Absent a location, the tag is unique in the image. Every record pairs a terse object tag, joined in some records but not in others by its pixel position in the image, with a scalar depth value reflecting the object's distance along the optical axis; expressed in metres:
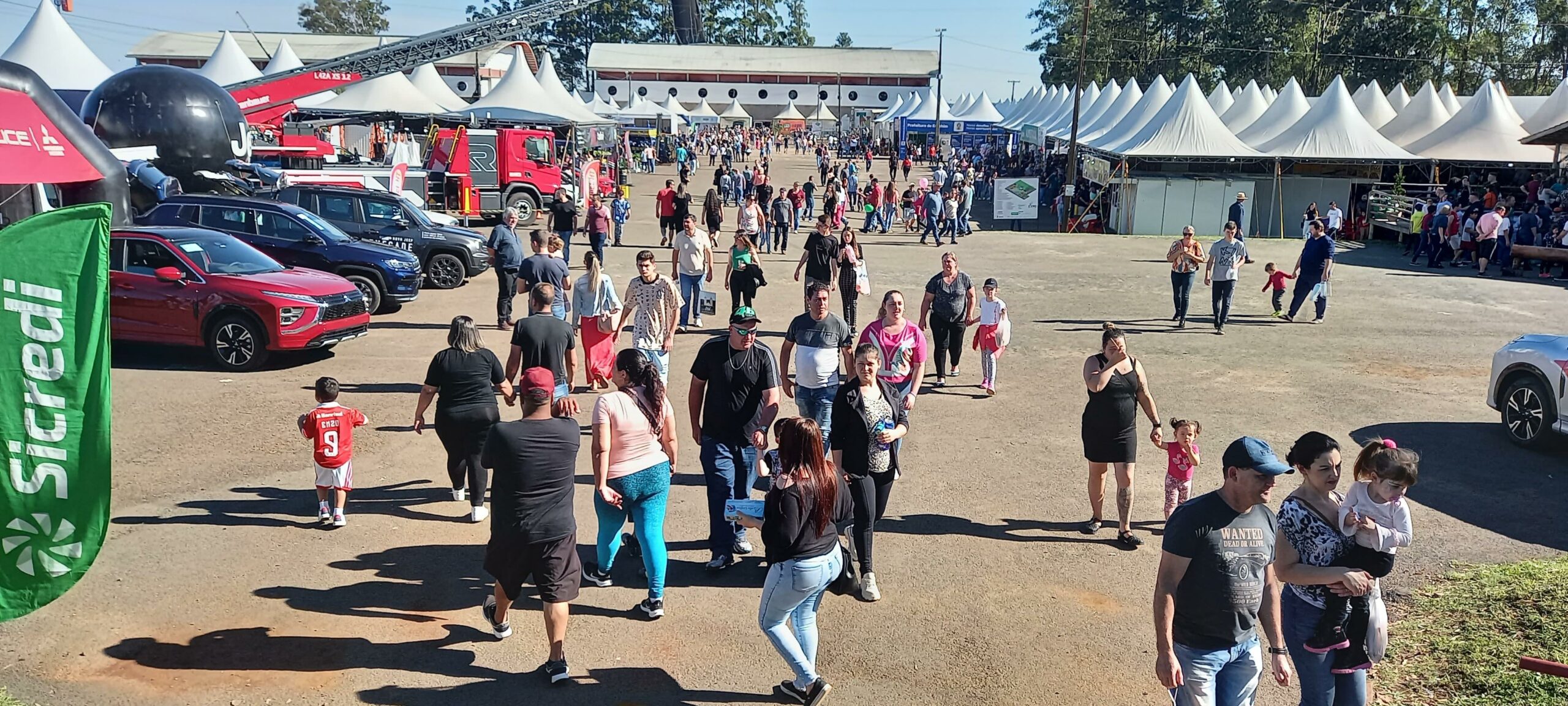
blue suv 15.78
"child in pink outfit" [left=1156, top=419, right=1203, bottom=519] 7.55
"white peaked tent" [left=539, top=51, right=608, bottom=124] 38.69
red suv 12.40
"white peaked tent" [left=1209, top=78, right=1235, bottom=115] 39.91
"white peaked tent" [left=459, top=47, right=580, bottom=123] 38.09
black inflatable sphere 22.38
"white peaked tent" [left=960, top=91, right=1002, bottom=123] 57.16
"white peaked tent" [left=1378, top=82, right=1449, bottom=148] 36.12
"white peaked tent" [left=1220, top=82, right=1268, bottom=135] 36.72
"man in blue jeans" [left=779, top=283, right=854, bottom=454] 8.17
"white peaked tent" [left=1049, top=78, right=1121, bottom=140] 42.72
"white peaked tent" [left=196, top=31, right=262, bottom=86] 42.75
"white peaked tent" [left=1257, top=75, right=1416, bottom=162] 29.73
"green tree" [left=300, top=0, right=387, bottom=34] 122.81
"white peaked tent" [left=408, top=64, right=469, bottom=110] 40.75
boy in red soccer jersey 7.72
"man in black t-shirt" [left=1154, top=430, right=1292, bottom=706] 4.35
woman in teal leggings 6.24
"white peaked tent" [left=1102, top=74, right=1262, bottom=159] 29.62
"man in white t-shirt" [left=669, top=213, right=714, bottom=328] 14.10
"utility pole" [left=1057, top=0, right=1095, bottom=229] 31.66
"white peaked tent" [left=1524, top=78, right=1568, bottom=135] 34.75
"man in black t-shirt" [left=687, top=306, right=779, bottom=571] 7.12
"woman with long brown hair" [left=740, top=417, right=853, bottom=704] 5.17
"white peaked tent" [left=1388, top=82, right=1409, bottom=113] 43.62
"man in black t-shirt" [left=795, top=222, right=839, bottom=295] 14.40
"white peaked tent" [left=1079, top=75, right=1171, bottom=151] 32.56
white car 9.81
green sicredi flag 4.39
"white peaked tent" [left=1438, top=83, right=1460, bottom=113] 38.69
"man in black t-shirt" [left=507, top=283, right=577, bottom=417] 8.62
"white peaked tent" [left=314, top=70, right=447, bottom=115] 36.28
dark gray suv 18.19
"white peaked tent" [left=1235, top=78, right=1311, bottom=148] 32.88
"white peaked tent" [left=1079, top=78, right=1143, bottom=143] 39.12
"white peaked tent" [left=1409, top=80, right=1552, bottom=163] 32.16
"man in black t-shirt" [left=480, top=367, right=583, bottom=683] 5.45
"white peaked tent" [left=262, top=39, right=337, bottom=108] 43.63
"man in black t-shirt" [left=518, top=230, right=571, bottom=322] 12.03
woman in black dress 7.52
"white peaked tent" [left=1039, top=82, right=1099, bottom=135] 44.62
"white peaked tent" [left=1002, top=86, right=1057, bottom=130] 54.00
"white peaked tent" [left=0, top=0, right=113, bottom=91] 33.00
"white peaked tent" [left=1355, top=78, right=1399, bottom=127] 39.81
